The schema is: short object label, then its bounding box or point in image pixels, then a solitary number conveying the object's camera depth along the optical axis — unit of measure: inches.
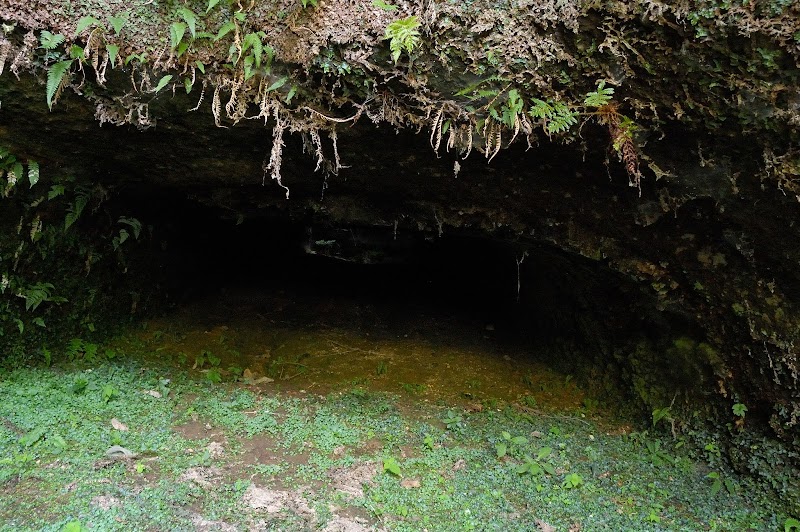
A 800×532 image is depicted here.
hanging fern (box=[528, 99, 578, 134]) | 135.6
